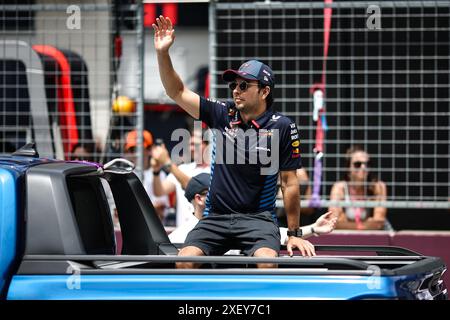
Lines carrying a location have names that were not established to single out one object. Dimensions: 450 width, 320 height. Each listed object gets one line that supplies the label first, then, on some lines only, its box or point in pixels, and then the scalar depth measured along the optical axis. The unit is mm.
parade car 8539
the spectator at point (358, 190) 18000
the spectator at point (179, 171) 17766
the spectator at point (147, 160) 18641
